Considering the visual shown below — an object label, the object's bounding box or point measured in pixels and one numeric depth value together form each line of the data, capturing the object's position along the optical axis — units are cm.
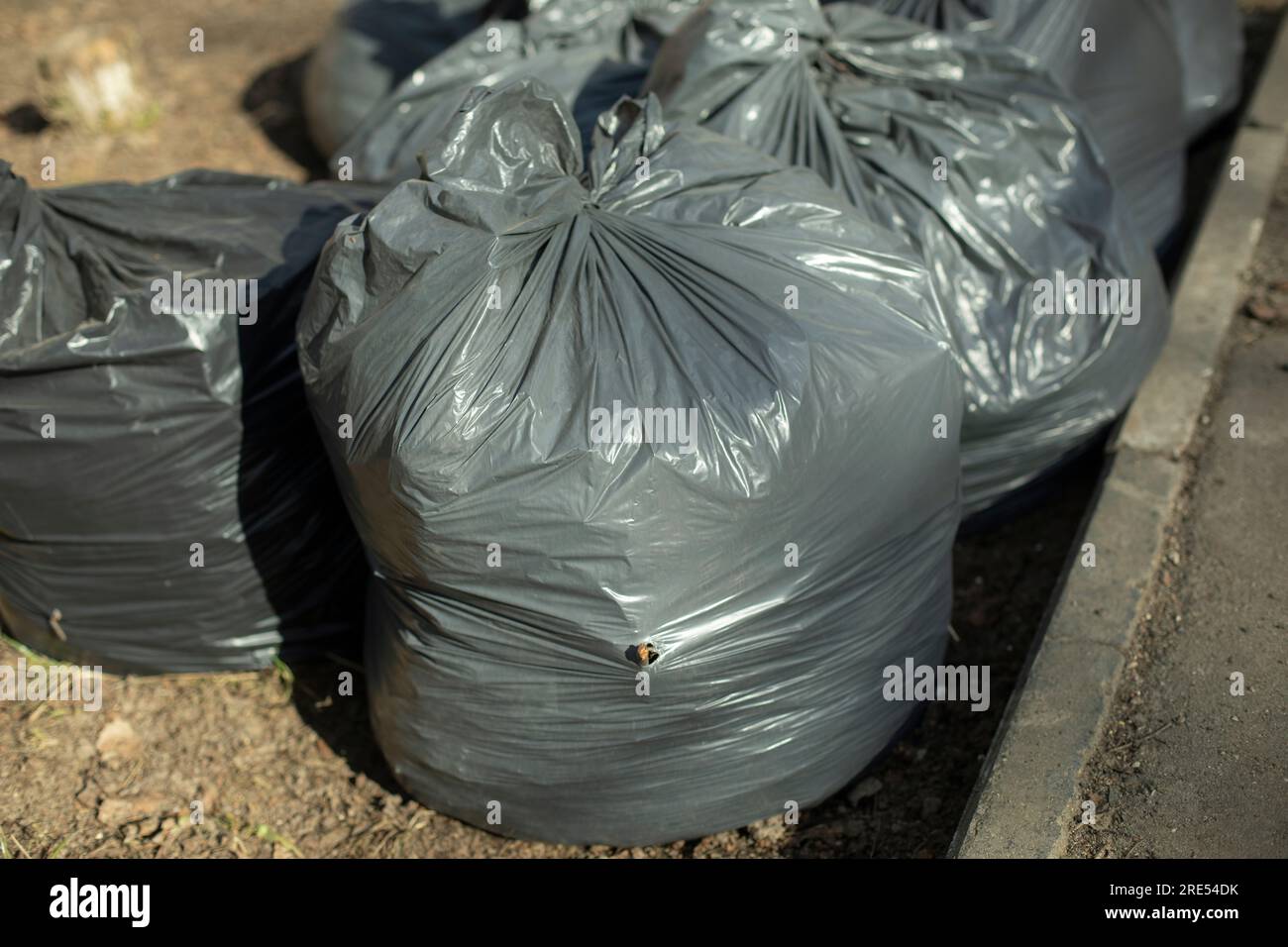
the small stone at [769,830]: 226
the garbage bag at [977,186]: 262
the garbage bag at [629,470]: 193
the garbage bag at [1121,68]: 320
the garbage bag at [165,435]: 233
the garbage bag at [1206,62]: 393
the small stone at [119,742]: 252
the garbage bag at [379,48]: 399
